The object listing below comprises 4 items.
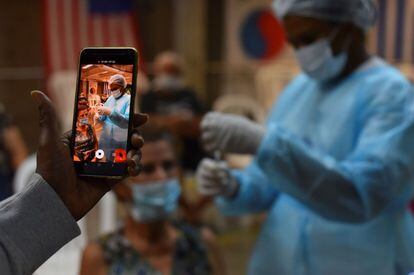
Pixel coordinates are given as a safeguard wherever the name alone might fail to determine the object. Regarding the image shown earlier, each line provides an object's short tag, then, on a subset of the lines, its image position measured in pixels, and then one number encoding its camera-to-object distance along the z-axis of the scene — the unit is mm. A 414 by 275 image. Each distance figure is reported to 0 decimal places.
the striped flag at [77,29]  6335
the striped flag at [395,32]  5954
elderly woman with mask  2329
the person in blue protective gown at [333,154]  1701
